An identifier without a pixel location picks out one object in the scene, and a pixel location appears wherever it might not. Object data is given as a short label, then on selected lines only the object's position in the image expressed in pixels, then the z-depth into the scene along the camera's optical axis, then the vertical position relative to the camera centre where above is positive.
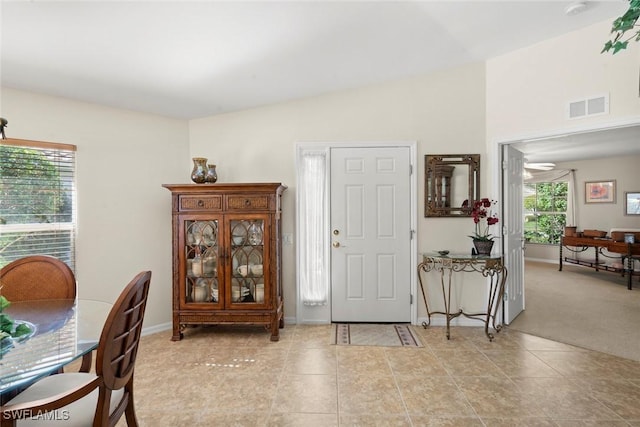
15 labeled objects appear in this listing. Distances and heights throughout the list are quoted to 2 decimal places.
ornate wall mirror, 3.53 +0.28
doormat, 3.13 -1.28
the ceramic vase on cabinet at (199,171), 3.37 +0.40
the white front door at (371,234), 3.62 -0.28
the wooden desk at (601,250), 5.25 -0.76
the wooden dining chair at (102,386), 1.25 -0.74
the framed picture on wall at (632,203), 6.31 +0.09
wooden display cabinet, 3.20 -0.45
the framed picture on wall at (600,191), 6.57 +0.34
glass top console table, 3.21 -0.69
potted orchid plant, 3.28 -0.14
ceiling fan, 6.65 +0.88
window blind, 2.68 +0.09
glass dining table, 1.19 -0.58
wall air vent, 2.75 +0.88
